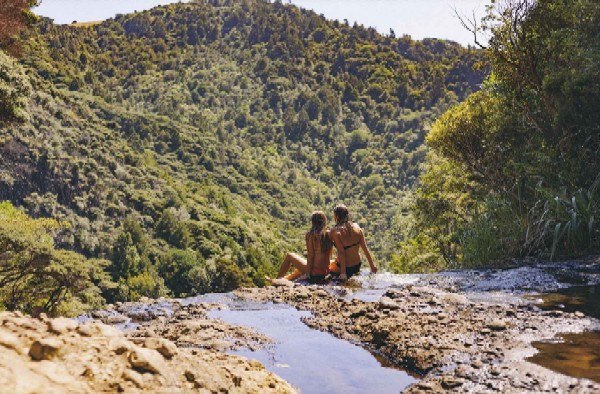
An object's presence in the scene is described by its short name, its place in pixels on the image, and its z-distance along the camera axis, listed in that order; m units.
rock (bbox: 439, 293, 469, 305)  6.90
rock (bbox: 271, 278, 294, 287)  8.48
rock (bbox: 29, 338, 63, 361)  3.21
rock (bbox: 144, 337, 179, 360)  3.69
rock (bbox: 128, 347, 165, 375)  3.44
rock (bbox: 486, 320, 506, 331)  5.40
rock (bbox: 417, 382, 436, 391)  4.06
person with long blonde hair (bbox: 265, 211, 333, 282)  9.04
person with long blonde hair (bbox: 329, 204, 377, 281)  9.16
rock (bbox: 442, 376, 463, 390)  4.05
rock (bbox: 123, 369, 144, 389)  3.29
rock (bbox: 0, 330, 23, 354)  3.16
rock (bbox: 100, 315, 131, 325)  6.44
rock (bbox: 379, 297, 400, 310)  6.44
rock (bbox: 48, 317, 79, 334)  3.59
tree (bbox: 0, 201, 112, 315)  23.47
